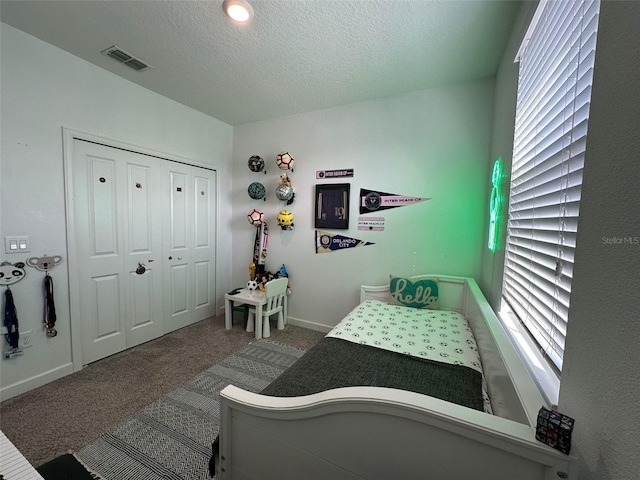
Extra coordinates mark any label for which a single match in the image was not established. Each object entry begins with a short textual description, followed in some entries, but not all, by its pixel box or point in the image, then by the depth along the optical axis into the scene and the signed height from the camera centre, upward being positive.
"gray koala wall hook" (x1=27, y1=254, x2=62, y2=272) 1.85 -0.35
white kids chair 2.76 -0.96
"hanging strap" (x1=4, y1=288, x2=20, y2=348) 1.73 -0.73
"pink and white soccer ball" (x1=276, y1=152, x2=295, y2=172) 2.82 +0.71
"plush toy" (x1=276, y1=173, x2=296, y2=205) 2.89 +0.38
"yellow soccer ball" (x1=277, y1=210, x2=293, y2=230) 2.95 +0.05
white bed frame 0.58 -0.59
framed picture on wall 2.77 +0.20
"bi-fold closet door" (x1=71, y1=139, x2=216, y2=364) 2.15 -0.26
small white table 2.71 -0.90
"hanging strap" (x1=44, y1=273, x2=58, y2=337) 1.90 -0.69
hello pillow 2.26 -0.62
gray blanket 1.14 -0.76
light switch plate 1.73 -0.20
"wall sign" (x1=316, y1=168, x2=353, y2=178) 2.74 +0.57
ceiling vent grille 1.90 +1.28
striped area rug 1.31 -1.30
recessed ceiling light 1.44 +1.27
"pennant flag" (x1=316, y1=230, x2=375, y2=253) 2.75 -0.21
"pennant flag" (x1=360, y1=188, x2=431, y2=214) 2.51 +0.26
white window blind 0.72 +0.25
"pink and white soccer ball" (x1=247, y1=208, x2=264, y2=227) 3.06 +0.06
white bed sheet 1.45 -0.74
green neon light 1.69 +0.16
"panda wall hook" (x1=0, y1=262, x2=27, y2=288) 1.73 -0.40
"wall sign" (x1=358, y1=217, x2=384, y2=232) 2.63 +0.01
